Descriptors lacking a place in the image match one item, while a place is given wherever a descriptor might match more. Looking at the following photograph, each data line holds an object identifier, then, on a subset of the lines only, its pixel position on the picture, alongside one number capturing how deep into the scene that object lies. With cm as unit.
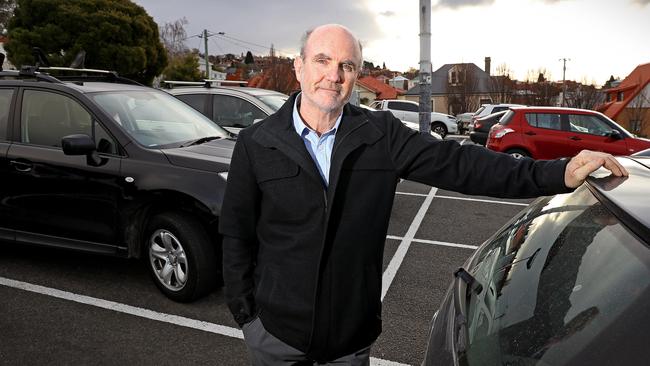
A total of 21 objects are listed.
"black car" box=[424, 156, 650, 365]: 113
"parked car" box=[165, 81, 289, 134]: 773
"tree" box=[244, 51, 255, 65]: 12210
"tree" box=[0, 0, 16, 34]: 3788
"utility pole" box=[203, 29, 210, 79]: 4260
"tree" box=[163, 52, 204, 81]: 3578
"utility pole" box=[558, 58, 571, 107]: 4862
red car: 1016
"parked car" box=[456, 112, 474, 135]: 2647
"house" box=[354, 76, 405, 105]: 6800
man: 165
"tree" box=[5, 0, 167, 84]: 2595
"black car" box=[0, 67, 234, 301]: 370
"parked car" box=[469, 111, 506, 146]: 1500
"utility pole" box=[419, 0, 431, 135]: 873
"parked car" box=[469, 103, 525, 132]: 2095
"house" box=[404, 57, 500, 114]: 5516
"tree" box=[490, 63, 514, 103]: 5175
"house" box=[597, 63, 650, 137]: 4031
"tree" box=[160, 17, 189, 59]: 5753
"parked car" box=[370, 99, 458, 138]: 2067
